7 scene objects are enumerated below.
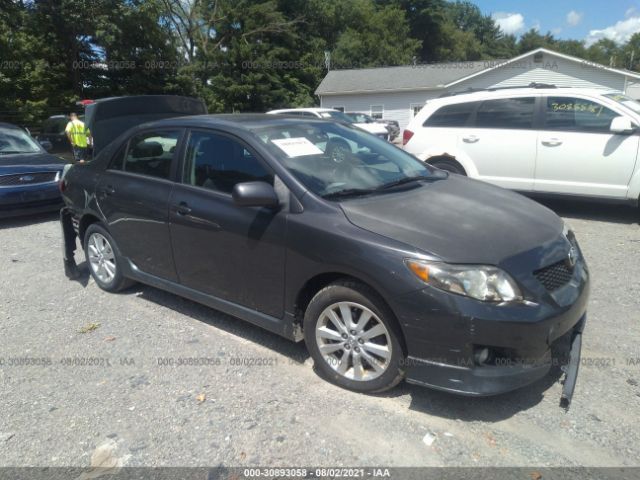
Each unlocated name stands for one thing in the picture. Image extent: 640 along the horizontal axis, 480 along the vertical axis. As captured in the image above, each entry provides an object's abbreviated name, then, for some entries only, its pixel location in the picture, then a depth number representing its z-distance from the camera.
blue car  8.05
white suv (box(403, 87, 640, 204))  6.84
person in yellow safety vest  12.93
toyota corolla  2.85
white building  28.31
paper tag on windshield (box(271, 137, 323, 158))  3.73
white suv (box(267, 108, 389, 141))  18.83
